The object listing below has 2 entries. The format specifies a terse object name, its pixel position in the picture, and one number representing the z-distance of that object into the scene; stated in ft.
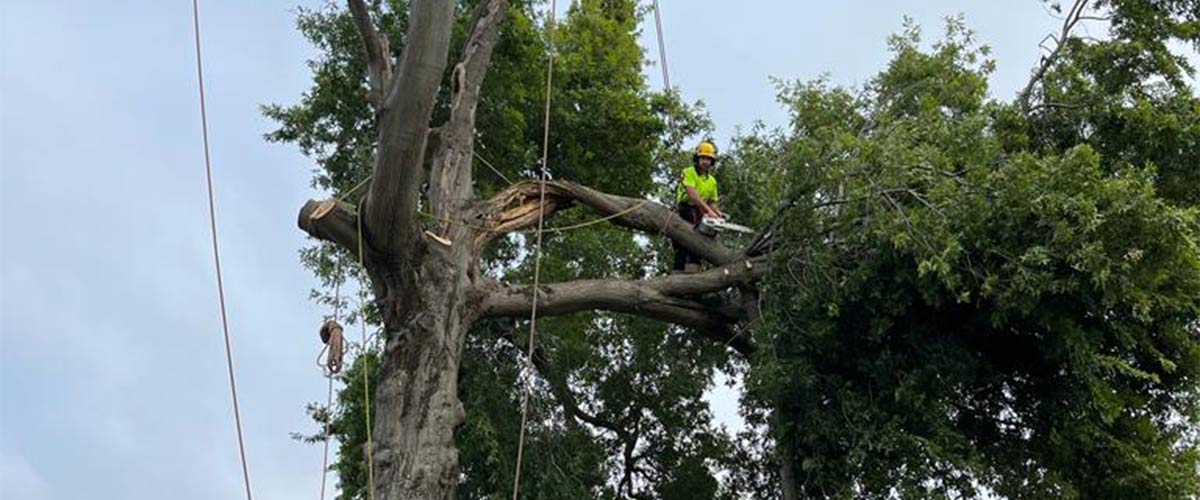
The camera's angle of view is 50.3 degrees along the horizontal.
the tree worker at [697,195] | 30.86
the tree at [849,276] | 23.93
